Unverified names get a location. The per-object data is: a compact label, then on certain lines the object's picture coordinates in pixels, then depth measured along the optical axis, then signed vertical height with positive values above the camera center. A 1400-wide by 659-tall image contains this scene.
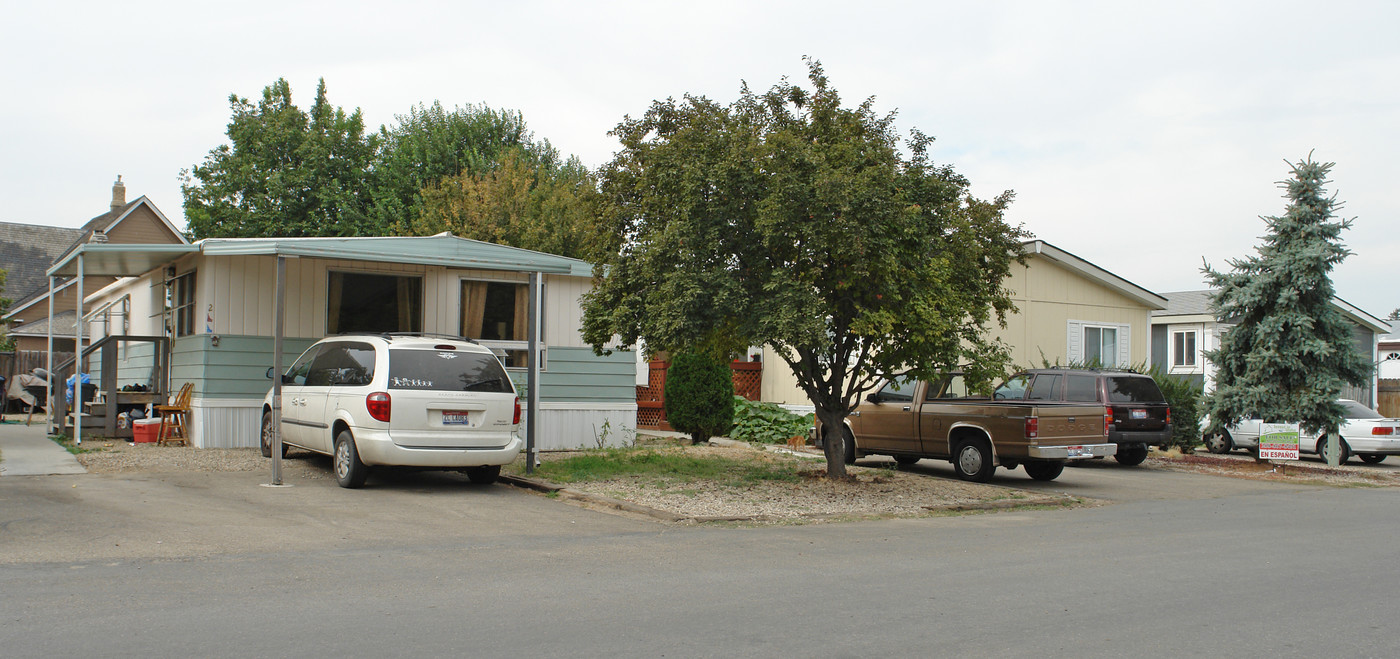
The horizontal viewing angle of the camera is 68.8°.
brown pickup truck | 14.27 -0.71
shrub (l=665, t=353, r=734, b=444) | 20.39 -0.40
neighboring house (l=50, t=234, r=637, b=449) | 14.92 +0.97
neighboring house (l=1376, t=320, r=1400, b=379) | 44.28 +1.68
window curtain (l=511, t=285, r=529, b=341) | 16.94 +1.02
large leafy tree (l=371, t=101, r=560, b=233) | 35.81 +8.47
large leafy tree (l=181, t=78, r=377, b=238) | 35.69 +6.82
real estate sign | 17.61 -0.96
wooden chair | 15.30 -0.76
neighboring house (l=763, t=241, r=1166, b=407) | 23.67 +1.61
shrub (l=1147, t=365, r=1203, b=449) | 20.81 -0.50
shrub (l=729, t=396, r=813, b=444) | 21.12 -0.94
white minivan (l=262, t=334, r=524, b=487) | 11.19 -0.39
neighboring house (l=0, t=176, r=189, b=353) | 33.38 +4.24
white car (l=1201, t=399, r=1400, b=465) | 20.41 -0.92
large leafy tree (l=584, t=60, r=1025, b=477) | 11.16 +1.56
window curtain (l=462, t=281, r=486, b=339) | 16.58 +1.07
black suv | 17.23 -0.19
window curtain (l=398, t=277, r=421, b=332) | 16.28 +1.11
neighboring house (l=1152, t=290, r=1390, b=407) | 30.66 +1.62
